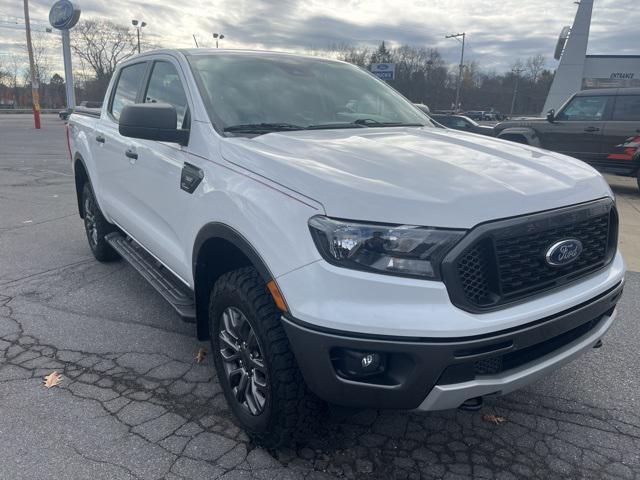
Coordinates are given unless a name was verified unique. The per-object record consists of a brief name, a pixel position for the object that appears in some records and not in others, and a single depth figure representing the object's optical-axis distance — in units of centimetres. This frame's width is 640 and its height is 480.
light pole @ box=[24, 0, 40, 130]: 2616
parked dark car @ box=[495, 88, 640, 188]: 1012
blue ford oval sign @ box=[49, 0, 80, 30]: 2395
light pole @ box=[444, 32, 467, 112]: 4708
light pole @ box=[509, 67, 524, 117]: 6588
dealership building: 2750
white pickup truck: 198
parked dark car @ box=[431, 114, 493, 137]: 1470
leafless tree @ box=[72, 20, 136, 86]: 6562
